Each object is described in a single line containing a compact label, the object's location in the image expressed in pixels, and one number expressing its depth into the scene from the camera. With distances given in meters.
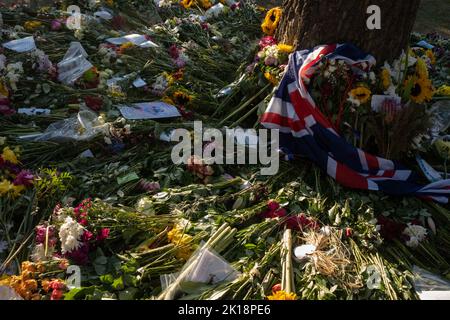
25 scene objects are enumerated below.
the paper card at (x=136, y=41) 5.20
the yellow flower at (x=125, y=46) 5.09
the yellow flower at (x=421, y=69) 3.77
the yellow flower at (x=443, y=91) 4.23
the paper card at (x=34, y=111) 4.08
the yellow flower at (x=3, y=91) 4.01
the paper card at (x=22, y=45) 4.74
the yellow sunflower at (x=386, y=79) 3.69
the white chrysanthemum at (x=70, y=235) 2.58
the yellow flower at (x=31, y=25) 5.30
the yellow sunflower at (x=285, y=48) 4.04
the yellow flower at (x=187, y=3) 6.75
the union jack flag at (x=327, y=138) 3.39
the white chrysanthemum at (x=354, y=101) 3.57
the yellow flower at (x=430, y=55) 4.67
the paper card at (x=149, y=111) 4.04
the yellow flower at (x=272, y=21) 4.52
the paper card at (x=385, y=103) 3.56
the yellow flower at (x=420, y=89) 3.73
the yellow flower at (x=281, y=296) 2.28
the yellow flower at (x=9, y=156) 3.30
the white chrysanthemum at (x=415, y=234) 3.01
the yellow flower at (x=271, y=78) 4.01
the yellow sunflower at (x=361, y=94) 3.57
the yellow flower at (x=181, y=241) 2.71
